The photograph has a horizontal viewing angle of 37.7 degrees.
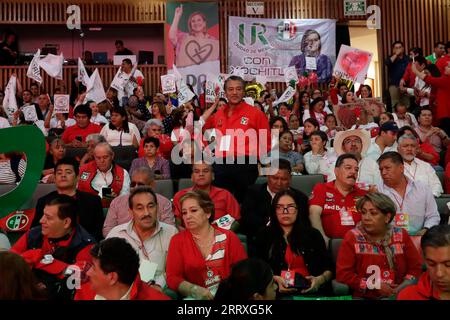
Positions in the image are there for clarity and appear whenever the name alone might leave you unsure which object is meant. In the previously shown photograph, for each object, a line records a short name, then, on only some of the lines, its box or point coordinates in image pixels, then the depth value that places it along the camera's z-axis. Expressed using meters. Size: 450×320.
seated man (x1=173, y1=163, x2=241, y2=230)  4.71
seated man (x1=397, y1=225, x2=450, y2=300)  2.72
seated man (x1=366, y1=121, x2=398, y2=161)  6.20
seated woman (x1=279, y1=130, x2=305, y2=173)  6.34
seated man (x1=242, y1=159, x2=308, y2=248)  4.58
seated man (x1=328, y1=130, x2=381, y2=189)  5.84
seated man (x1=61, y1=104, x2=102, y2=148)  7.38
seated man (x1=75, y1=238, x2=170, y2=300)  2.70
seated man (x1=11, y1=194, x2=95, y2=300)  3.61
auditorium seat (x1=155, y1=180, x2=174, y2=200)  5.35
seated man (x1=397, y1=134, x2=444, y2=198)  5.25
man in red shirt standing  5.32
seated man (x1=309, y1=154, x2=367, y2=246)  4.38
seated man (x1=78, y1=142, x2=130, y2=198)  5.34
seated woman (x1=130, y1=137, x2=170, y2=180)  5.95
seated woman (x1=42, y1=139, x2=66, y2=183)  6.19
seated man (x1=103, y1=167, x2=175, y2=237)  4.42
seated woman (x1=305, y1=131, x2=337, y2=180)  6.16
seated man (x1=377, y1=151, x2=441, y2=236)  4.48
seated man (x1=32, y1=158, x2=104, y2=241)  4.50
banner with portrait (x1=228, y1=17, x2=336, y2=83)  12.55
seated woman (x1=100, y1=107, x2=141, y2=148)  7.14
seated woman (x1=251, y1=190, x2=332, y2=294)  3.82
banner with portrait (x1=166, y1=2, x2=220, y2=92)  12.52
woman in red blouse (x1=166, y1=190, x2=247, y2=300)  3.59
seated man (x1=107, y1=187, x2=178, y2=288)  3.93
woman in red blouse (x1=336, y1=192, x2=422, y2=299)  3.71
